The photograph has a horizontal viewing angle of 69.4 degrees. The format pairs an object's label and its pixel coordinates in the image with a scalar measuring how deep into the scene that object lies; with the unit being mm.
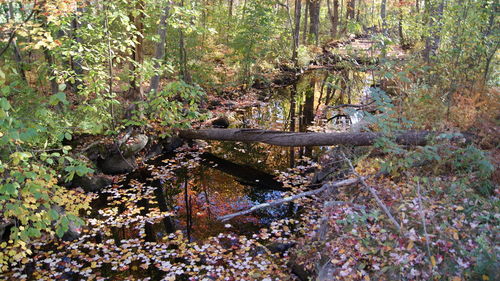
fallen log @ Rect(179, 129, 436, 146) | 6566
